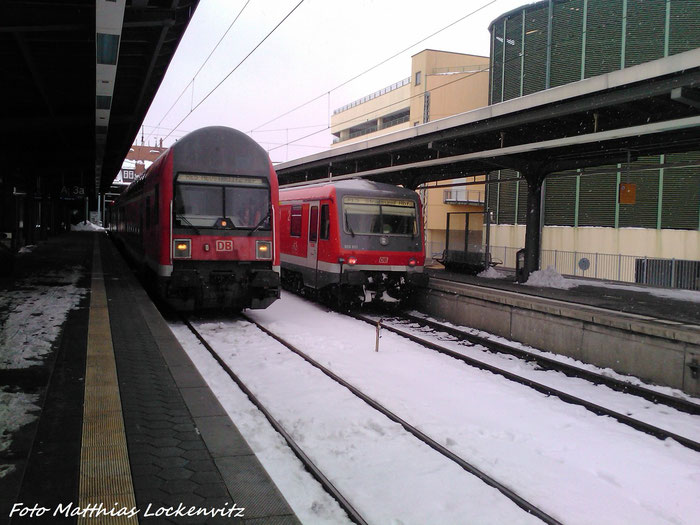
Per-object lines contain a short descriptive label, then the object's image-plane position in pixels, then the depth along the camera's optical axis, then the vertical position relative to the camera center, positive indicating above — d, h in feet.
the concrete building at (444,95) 122.95 +32.08
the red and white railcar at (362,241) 41.39 -0.49
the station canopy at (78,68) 26.68 +10.09
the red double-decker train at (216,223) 33.65 +0.48
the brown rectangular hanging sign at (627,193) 50.62 +4.34
